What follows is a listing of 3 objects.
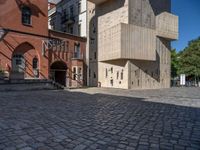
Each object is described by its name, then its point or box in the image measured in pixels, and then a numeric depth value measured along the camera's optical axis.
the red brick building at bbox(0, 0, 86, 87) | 14.88
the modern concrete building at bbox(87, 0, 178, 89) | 16.07
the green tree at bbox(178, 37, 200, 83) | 25.82
